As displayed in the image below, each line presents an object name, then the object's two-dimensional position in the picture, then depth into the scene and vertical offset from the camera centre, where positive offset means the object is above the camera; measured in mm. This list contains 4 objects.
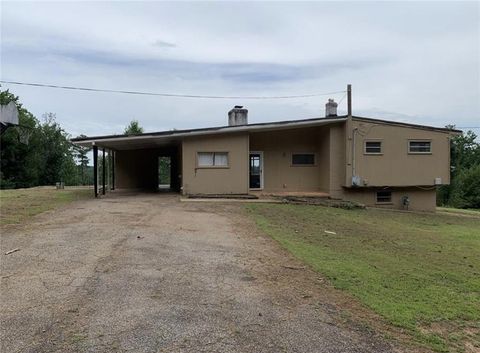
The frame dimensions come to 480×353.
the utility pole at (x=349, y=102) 19859 +2824
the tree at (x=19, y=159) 45344 +969
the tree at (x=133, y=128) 44688 +4022
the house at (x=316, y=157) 19141 +485
